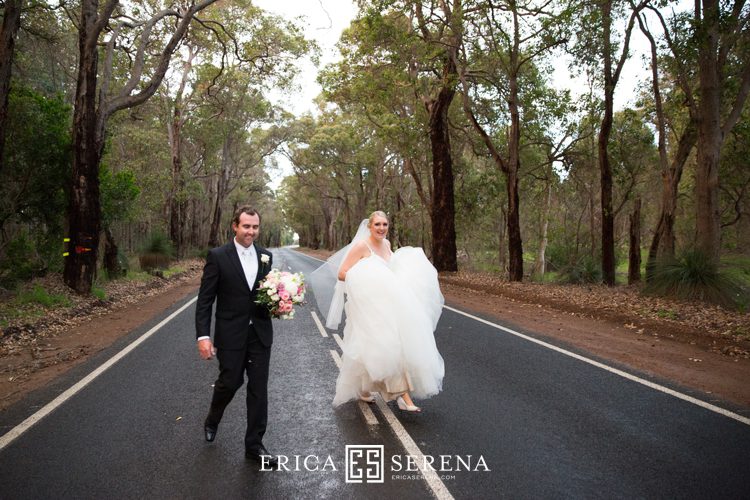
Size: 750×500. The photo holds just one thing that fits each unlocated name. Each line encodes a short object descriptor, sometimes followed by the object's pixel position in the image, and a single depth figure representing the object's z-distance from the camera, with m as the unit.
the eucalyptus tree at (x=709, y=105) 12.49
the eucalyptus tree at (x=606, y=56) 15.18
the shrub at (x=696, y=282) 12.02
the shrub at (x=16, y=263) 13.09
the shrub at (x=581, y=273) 18.86
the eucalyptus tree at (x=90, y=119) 13.33
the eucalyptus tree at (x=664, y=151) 15.82
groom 4.17
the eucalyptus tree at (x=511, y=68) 16.50
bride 5.05
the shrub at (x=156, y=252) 23.98
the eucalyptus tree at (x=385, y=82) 18.80
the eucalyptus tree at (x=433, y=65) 17.98
